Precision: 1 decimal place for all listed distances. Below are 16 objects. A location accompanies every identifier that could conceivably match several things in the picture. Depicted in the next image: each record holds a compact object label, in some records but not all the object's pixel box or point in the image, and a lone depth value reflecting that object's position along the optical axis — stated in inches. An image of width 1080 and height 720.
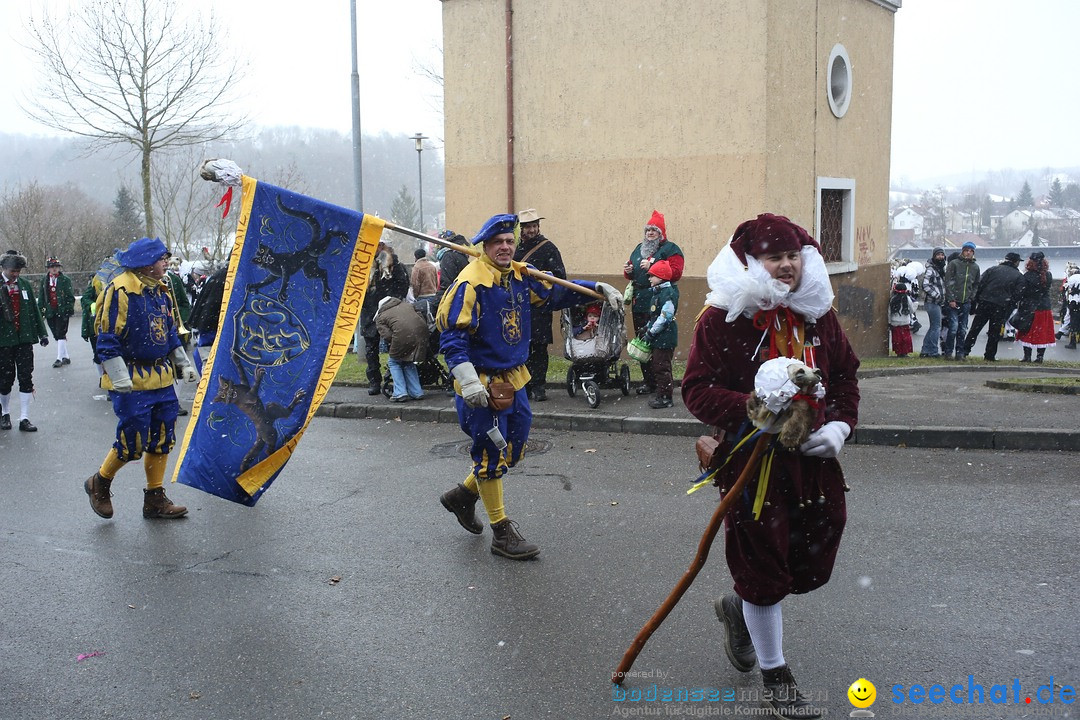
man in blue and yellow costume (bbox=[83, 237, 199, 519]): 250.7
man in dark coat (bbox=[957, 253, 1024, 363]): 577.6
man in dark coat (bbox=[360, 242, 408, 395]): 437.1
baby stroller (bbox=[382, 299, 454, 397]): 430.6
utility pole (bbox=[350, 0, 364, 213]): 569.0
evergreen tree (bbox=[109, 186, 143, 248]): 1594.5
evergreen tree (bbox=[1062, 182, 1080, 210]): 2664.9
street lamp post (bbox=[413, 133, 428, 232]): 1206.9
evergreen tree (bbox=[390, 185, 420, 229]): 3171.8
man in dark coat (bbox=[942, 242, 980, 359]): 590.6
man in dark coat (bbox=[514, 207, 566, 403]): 390.6
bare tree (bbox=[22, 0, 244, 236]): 930.7
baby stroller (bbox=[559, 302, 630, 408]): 390.0
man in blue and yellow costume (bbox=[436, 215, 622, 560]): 211.3
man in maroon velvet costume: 137.9
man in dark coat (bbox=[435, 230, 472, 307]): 403.5
